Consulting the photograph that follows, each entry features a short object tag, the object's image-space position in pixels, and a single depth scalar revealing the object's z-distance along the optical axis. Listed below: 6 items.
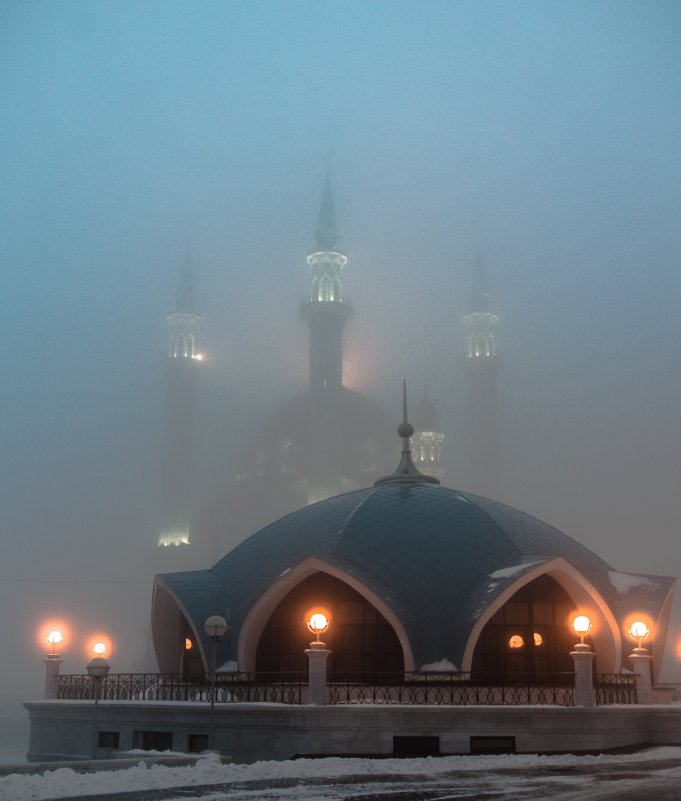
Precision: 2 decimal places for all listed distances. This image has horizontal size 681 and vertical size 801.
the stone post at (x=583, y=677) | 24.09
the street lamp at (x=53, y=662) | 31.45
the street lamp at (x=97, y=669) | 25.30
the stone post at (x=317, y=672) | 23.69
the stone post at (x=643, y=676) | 26.84
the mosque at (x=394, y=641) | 23.27
